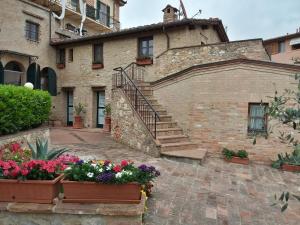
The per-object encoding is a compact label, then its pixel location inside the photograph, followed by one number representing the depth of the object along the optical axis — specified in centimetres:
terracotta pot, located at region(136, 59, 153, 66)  1232
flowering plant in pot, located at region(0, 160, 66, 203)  338
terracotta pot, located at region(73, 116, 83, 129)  1448
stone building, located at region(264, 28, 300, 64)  2195
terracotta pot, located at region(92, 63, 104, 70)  1413
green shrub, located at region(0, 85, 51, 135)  657
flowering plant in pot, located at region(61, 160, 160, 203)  337
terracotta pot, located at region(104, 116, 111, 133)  1284
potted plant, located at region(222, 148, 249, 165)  764
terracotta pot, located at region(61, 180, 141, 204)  339
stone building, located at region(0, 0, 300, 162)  783
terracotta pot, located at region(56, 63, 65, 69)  1568
